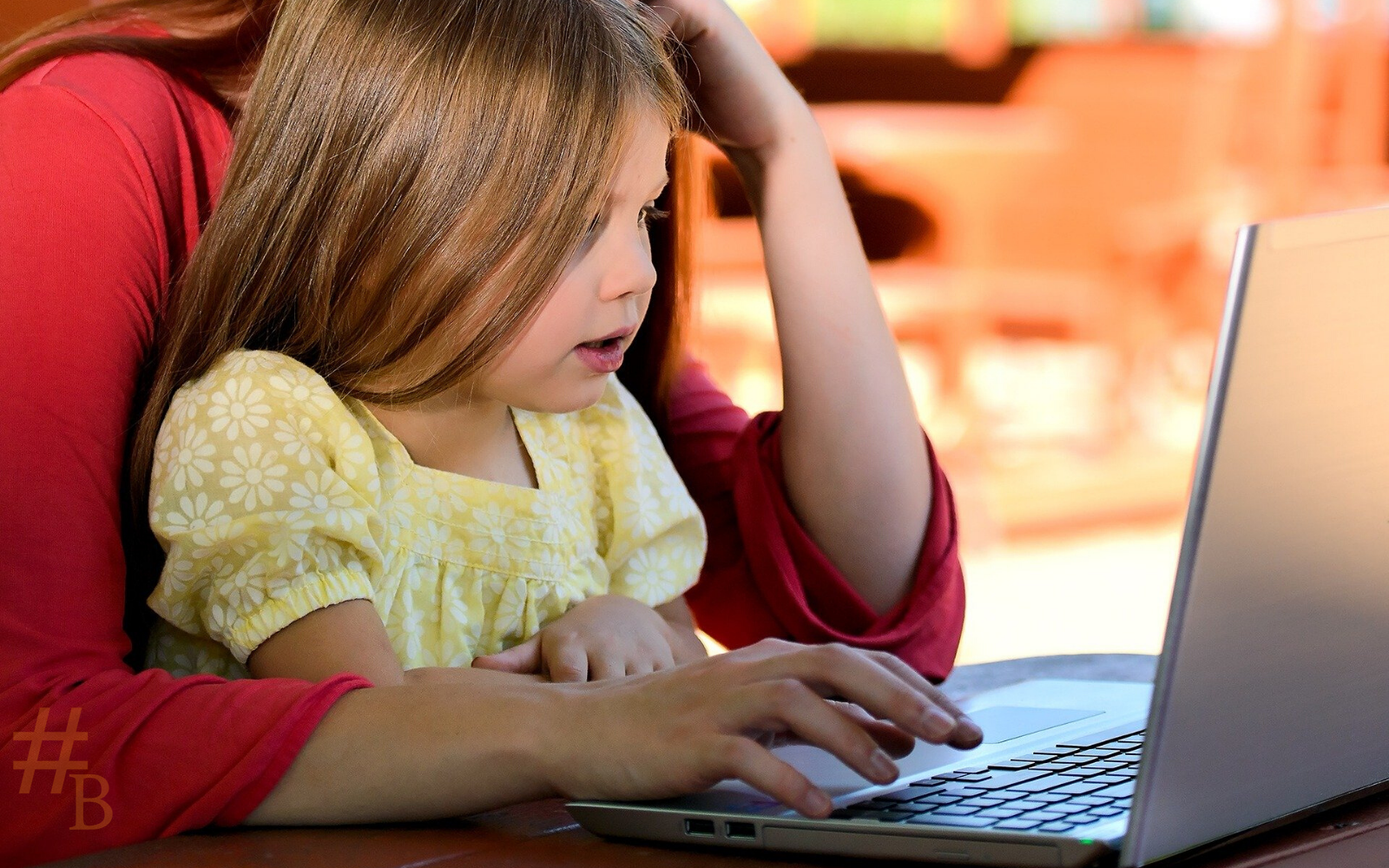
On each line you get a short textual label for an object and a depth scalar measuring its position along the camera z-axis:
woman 1.48
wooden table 1.43
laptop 1.34
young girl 1.65
